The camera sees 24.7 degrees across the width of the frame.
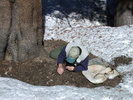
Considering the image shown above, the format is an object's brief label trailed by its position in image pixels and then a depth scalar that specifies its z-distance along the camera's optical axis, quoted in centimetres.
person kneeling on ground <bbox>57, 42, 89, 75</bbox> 591
